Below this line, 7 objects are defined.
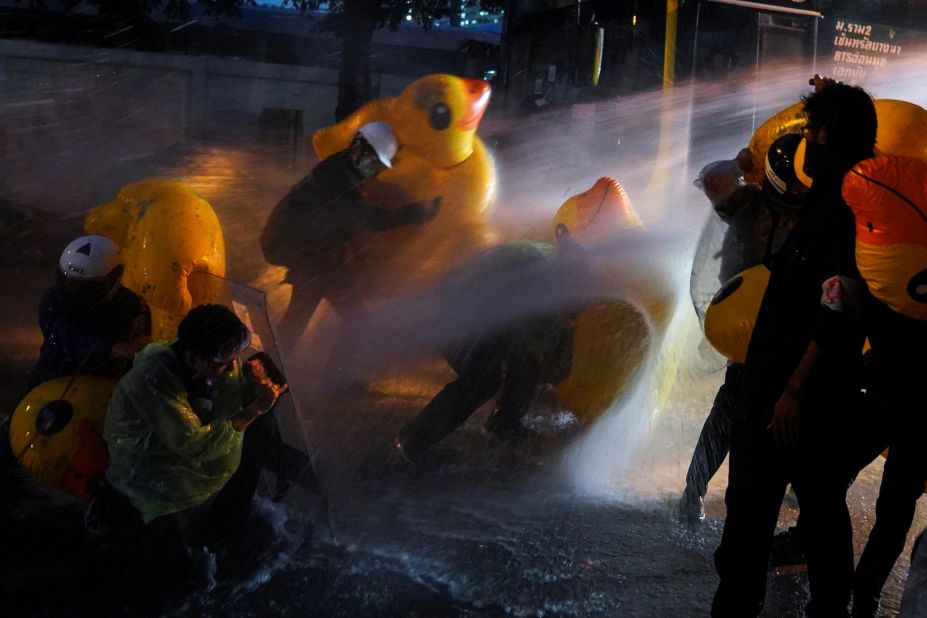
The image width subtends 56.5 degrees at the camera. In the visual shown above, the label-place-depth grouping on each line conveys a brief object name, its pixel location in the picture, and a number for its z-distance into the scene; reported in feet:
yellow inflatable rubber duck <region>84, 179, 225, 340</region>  13.96
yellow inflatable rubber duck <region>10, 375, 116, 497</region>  11.84
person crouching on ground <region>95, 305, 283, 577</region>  10.57
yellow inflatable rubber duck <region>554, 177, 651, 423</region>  15.69
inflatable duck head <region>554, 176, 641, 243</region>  16.79
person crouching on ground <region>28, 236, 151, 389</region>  12.92
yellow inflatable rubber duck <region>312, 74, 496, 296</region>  18.45
